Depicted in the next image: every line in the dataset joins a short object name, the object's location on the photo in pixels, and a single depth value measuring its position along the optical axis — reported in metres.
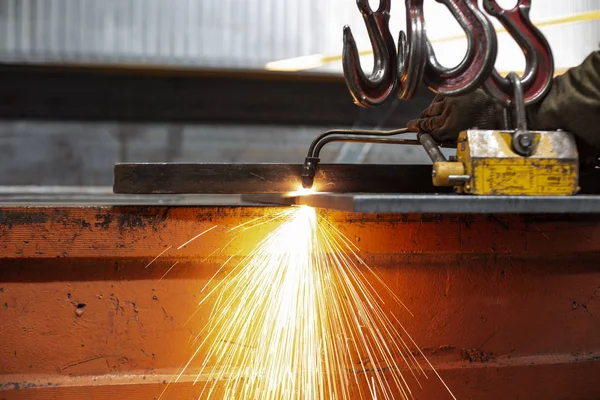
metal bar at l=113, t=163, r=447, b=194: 1.46
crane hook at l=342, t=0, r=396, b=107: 1.38
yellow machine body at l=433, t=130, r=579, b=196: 1.19
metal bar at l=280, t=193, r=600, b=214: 1.02
